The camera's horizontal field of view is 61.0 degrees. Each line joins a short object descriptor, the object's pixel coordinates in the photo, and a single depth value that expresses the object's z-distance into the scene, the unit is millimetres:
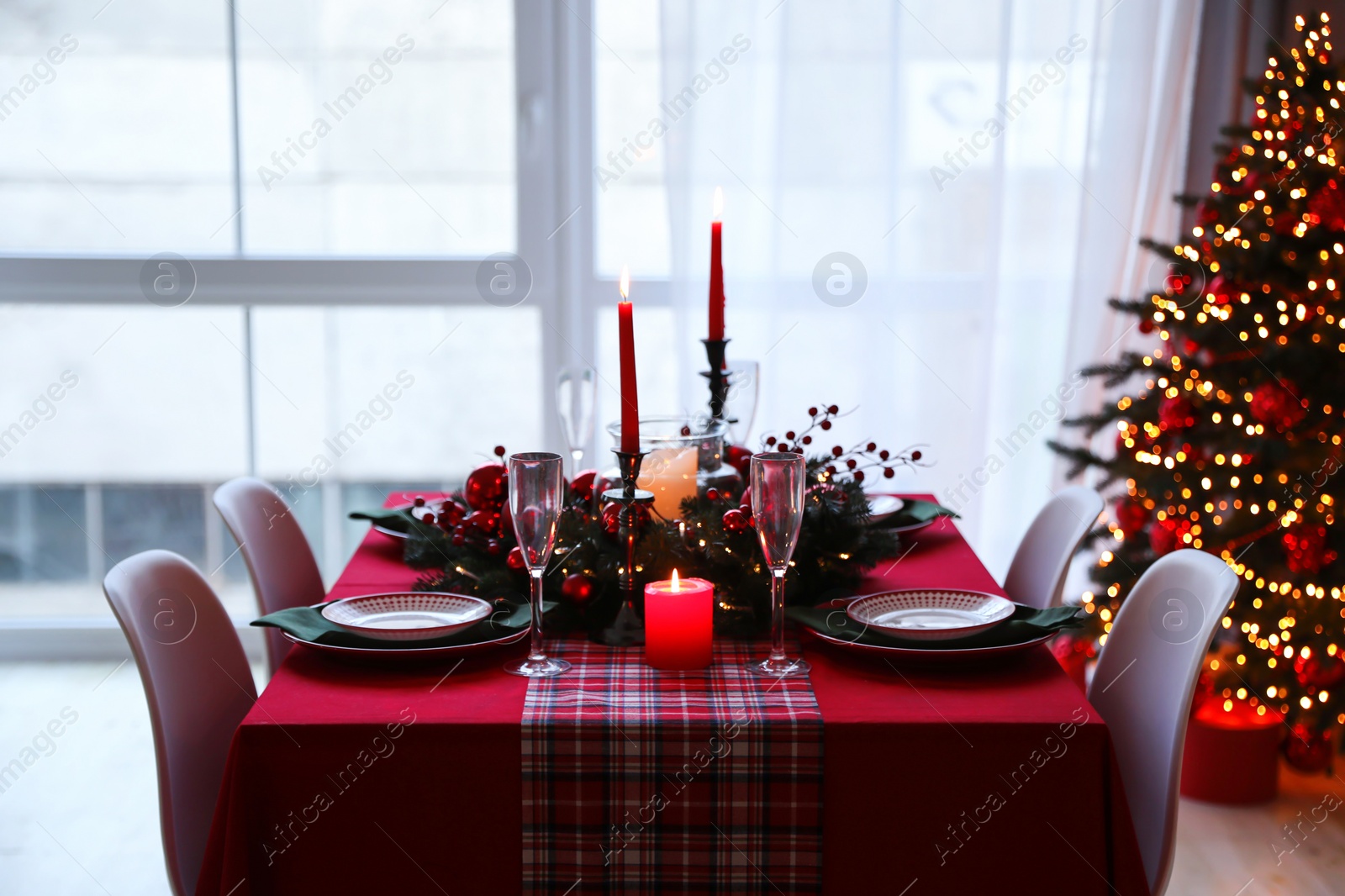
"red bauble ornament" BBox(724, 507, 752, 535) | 1347
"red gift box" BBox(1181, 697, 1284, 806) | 2240
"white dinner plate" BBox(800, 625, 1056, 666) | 1224
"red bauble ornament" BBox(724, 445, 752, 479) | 1683
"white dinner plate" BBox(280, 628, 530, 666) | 1229
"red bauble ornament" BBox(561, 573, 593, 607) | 1339
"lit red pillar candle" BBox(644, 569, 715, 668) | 1233
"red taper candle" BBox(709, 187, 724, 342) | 1546
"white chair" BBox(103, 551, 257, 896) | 1295
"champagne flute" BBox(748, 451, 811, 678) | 1197
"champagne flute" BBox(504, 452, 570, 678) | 1200
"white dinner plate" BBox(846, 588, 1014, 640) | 1343
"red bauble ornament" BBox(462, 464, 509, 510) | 1587
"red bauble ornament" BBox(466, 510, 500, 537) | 1569
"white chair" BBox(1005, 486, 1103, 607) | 1850
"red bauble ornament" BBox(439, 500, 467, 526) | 1604
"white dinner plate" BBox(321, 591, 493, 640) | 1327
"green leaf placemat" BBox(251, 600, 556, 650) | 1258
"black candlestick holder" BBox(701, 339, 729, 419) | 1576
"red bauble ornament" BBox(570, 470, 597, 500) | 1653
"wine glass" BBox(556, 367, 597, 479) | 1776
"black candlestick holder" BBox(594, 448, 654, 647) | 1293
